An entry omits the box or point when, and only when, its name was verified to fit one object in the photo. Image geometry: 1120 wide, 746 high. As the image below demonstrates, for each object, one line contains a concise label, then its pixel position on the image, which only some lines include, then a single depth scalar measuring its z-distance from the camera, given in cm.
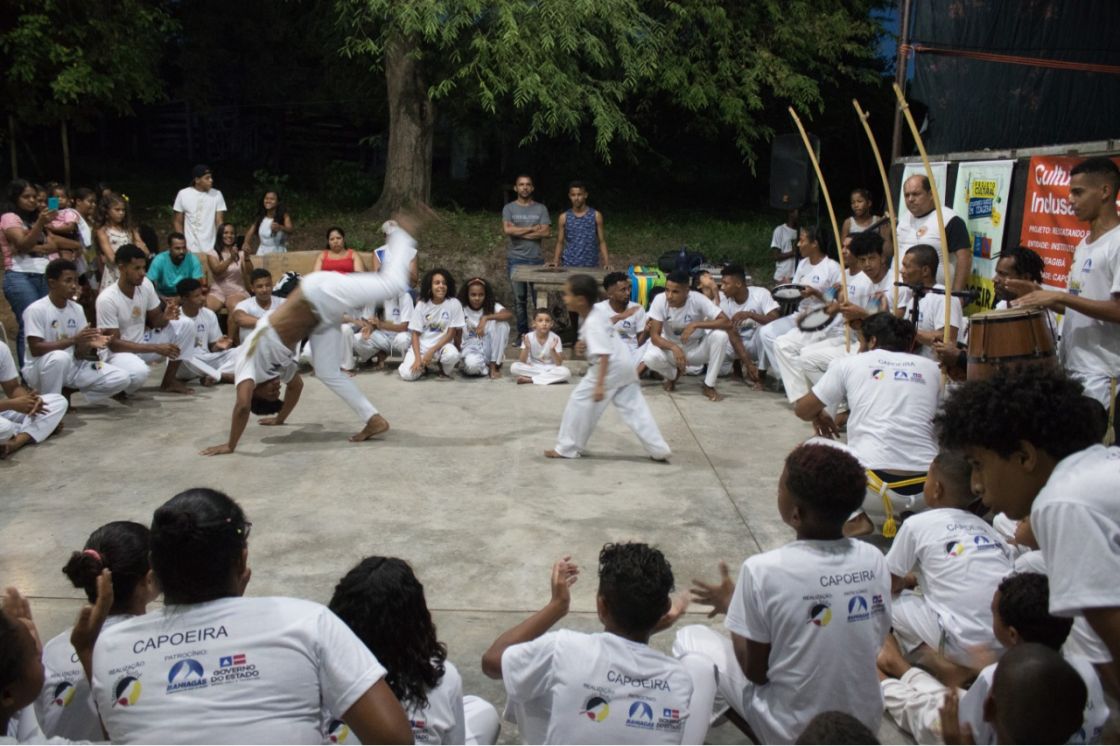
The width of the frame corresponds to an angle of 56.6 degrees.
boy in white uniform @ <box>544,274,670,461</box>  713
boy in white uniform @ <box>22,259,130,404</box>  796
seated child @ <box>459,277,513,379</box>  1009
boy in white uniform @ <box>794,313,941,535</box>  542
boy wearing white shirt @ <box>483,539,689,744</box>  294
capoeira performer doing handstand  718
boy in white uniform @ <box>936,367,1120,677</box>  241
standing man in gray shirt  1166
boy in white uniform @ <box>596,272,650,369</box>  983
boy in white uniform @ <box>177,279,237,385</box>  952
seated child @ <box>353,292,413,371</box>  1034
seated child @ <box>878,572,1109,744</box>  292
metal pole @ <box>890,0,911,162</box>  1014
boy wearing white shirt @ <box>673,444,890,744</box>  317
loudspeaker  1335
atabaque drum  530
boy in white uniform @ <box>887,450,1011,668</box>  388
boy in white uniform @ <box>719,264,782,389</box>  986
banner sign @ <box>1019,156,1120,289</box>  707
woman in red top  1091
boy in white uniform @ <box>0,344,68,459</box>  700
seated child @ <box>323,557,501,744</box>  290
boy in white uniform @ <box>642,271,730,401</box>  958
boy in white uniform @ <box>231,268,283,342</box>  988
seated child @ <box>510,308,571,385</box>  991
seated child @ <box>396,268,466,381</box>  995
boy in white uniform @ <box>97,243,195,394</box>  873
